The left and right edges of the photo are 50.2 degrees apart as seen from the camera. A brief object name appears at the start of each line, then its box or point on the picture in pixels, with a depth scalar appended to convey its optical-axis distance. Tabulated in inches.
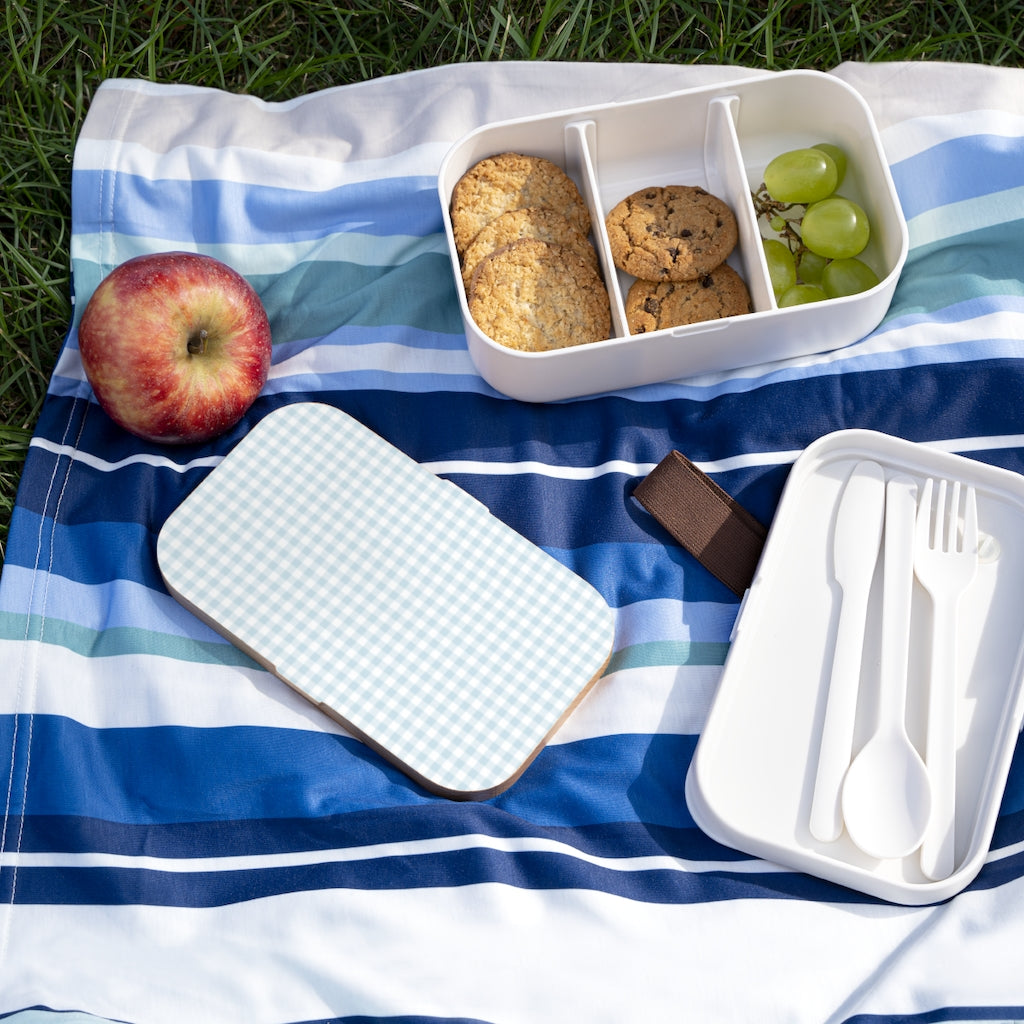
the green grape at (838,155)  41.8
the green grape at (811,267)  42.5
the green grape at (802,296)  41.6
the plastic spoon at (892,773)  35.6
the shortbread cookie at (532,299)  40.2
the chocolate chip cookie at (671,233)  40.8
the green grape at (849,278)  41.0
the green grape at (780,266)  41.9
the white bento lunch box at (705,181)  39.5
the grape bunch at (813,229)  40.4
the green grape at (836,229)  40.2
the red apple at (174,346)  39.0
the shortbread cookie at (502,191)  41.7
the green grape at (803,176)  40.7
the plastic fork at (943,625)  36.0
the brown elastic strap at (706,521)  40.1
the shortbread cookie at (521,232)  40.9
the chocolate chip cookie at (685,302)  40.9
